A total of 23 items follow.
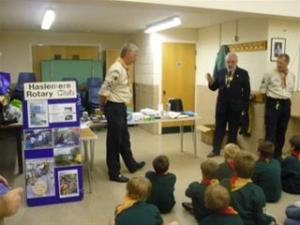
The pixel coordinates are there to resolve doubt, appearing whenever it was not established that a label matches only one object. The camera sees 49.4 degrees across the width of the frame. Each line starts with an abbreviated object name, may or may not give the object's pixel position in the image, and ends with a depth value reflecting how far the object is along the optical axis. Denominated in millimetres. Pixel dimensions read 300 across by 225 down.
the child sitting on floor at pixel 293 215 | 2641
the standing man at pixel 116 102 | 3762
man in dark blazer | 4863
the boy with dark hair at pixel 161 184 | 2982
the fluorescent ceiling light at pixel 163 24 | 5524
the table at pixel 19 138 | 4168
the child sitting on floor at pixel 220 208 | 2047
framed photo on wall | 5066
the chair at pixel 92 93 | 7582
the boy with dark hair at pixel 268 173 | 3270
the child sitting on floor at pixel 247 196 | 2457
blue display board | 3195
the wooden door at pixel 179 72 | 6945
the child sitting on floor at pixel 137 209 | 2109
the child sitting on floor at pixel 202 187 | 2734
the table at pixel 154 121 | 4152
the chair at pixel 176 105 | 5996
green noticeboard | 7992
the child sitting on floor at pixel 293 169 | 3527
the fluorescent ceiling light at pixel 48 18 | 5138
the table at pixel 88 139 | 3548
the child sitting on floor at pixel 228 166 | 3047
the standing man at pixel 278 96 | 4680
